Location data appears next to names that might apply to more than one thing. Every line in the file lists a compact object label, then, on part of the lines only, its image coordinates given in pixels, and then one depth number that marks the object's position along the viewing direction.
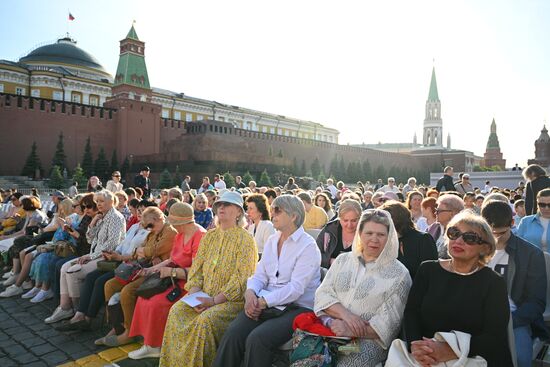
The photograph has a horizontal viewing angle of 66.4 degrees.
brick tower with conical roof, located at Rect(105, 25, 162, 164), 33.75
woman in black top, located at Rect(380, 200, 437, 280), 3.29
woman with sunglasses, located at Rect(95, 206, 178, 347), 4.25
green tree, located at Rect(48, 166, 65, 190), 25.05
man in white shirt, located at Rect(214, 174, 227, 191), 13.37
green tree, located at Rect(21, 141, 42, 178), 28.64
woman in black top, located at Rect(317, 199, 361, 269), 4.13
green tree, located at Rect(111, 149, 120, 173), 32.46
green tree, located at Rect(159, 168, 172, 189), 26.64
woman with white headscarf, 2.62
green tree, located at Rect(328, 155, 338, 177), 45.58
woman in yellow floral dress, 3.27
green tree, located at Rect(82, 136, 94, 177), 30.99
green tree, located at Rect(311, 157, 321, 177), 41.38
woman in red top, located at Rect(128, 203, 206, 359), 3.88
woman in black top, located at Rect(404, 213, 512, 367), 2.33
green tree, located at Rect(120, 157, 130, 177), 32.56
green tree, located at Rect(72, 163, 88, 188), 25.98
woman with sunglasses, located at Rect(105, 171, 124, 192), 9.77
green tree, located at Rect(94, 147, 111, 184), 31.16
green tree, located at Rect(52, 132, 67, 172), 29.98
